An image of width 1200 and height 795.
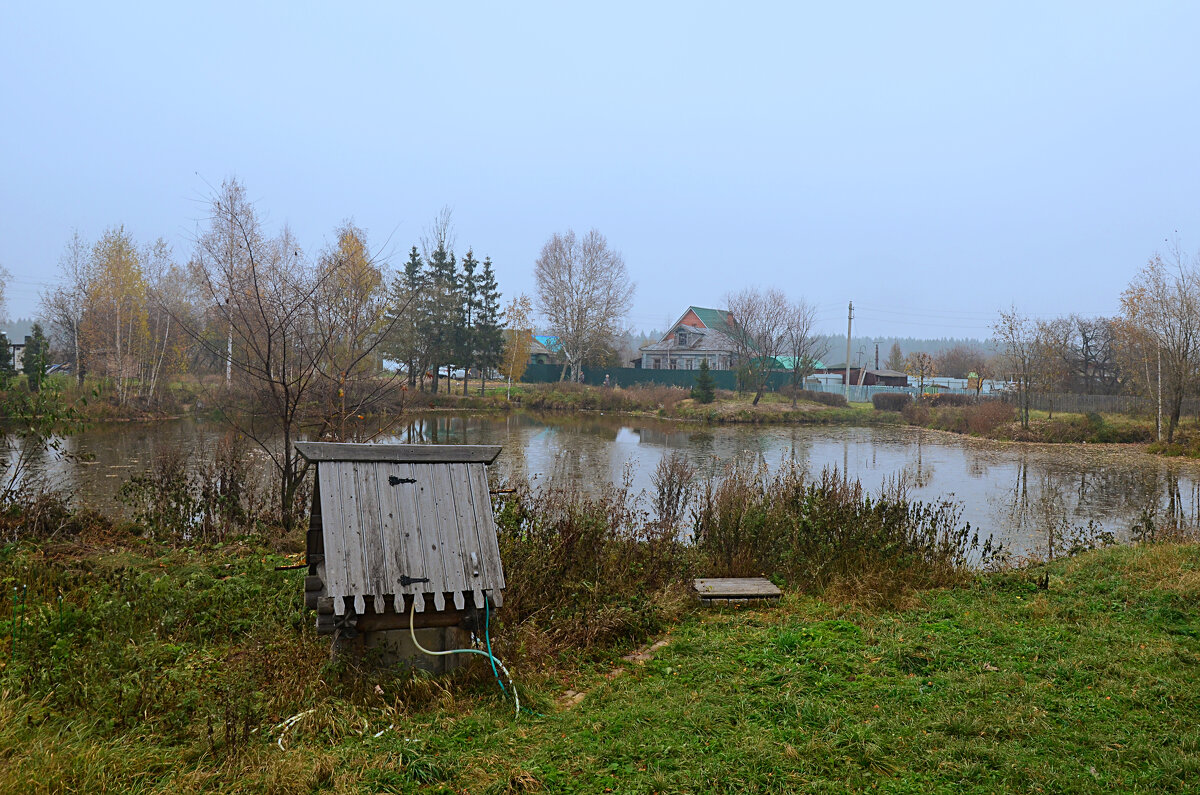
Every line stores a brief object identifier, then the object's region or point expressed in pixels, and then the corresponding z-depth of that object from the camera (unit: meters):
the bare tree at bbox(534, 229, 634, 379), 51.16
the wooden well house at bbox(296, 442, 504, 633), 4.39
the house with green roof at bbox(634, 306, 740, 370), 55.75
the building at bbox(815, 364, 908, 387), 63.72
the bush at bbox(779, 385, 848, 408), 45.16
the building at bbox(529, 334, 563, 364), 58.66
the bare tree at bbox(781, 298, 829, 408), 47.62
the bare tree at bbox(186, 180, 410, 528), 9.04
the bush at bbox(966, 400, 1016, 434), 32.44
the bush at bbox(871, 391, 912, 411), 42.50
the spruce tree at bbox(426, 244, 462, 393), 41.97
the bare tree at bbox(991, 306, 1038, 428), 32.19
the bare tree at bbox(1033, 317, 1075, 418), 34.31
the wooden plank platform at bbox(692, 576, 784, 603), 7.17
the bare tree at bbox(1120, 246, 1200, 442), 26.73
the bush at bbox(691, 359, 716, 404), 40.81
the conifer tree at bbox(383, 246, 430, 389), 39.34
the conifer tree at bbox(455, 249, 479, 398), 43.69
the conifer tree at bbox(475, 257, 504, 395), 44.34
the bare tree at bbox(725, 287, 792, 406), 47.62
